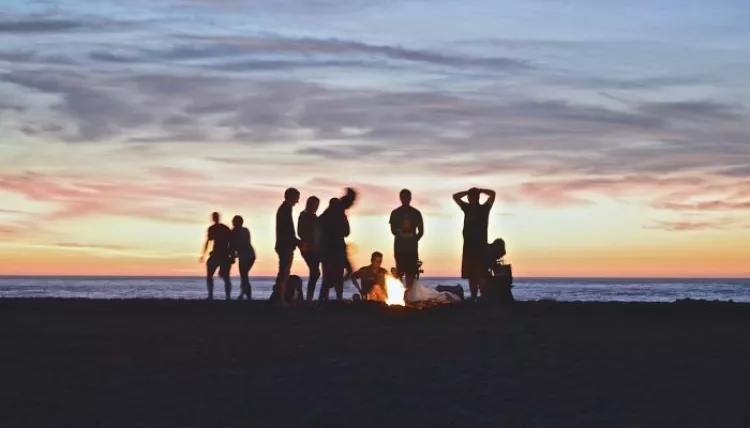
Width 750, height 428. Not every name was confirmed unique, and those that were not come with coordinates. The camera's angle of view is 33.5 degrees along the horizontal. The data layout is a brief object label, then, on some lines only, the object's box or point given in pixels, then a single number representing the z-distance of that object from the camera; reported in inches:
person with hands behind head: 857.5
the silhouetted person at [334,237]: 880.9
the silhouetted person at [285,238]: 880.3
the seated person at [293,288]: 920.5
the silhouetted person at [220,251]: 1043.9
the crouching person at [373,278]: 909.2
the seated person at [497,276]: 845.8
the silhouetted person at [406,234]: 876.6
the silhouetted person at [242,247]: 1032.2
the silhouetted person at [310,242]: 882.8
